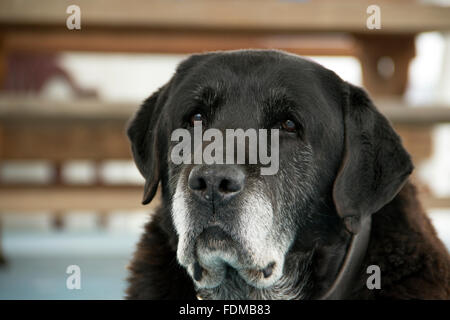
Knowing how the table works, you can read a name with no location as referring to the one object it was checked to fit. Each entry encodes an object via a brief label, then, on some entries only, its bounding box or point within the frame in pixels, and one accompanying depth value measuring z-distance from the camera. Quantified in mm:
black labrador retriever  1950
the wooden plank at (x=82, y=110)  4156
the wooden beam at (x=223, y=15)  4176
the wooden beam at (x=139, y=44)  5828
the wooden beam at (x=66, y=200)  4438
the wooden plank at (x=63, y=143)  5852
